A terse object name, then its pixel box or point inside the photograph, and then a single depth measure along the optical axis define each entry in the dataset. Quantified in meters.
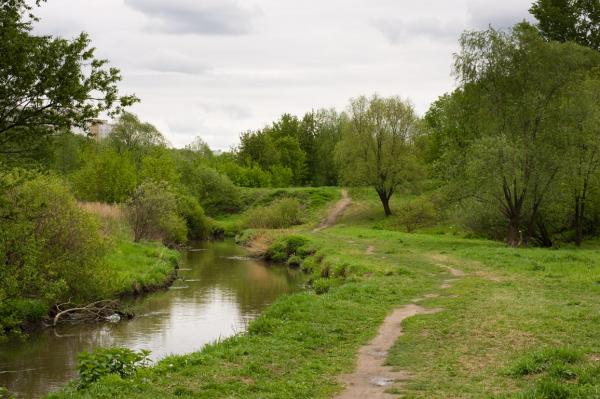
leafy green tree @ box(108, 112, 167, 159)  88.88
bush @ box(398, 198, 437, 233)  60.73
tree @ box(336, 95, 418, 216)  67.19
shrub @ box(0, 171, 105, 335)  25.80
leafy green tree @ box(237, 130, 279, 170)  106.75
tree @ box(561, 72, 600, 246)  39.34
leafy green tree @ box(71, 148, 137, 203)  64.00
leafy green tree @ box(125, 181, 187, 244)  48.50
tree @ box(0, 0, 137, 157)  14.73
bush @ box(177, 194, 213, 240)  68.00
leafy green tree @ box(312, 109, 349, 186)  108.00
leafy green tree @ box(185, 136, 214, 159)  141.09
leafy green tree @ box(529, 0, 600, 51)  57.75
